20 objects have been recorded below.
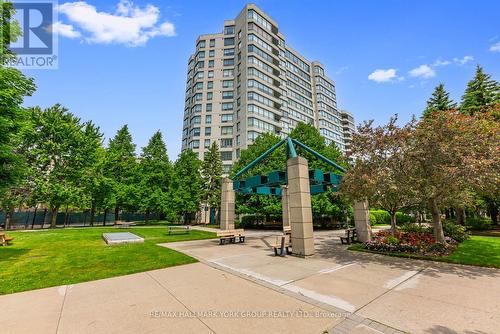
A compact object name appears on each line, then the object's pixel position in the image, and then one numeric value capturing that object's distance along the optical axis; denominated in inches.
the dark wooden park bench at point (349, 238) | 644.7
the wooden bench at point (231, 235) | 646.5
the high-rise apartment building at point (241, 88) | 2075.5
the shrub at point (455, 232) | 626.8
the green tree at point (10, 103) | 430.8
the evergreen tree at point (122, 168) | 1457.9
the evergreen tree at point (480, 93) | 1121.7
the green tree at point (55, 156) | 1184.2
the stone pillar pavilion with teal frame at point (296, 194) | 487.8
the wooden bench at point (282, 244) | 490.3
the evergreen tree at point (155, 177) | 1493.6
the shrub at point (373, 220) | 1436.0
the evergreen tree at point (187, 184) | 1535.4
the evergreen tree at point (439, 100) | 1283.2
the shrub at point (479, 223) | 944.9
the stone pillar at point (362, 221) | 635.5
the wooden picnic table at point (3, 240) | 597.0
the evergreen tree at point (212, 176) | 1624.0
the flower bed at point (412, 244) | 463.4
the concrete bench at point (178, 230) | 956.4
